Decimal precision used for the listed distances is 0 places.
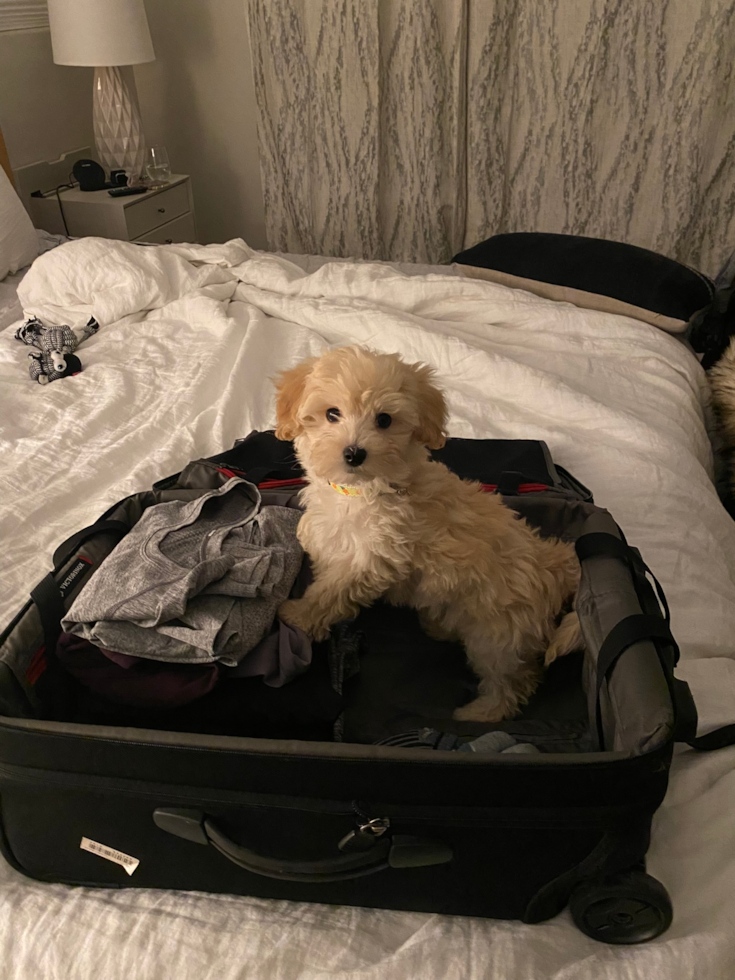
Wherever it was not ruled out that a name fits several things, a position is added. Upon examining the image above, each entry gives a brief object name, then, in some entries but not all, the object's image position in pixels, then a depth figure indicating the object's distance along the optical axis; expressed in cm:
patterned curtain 268
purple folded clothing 97
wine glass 312
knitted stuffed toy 173
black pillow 205
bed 77
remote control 291
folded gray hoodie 98
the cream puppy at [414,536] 105
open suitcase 72
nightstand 288
